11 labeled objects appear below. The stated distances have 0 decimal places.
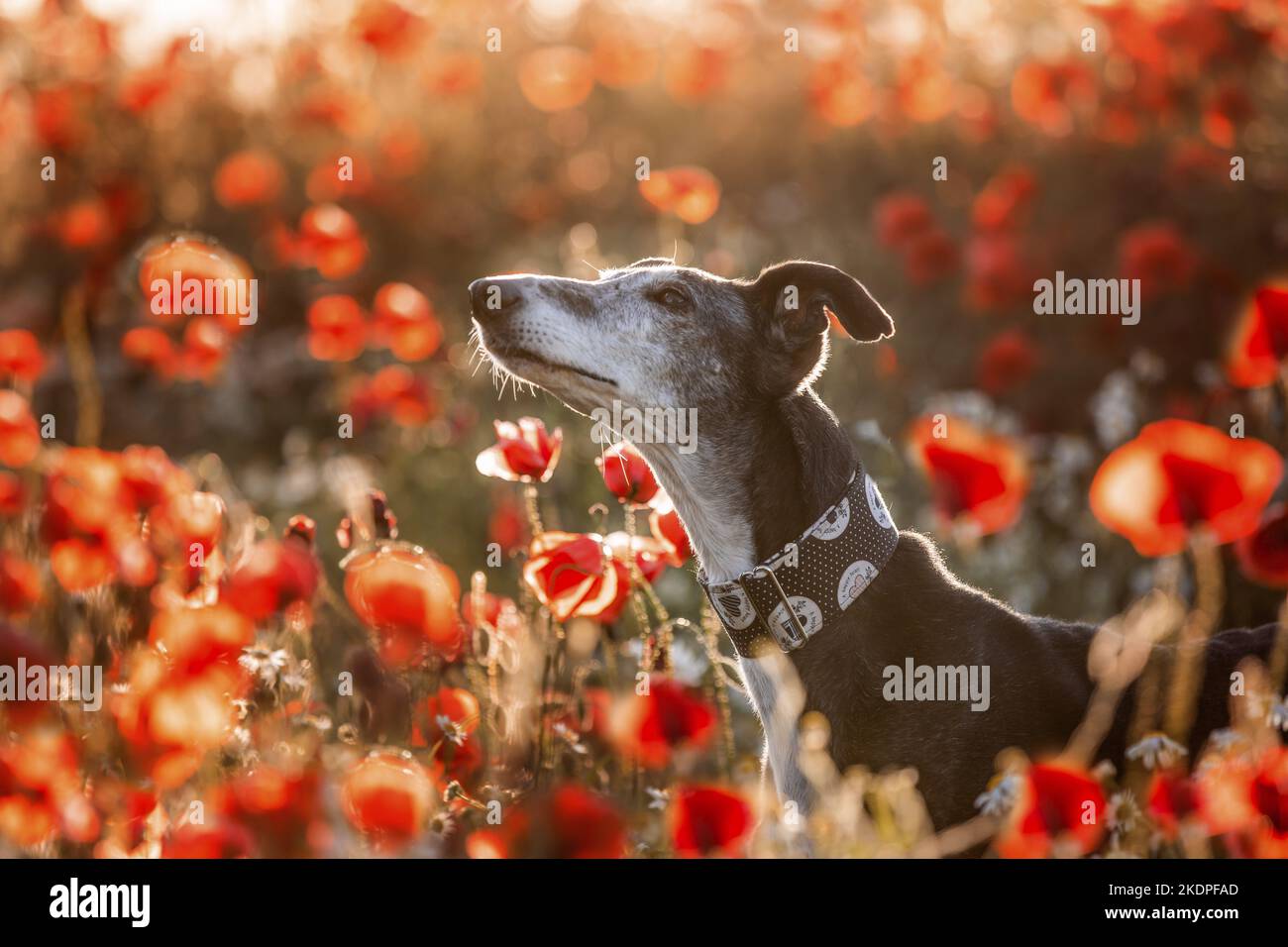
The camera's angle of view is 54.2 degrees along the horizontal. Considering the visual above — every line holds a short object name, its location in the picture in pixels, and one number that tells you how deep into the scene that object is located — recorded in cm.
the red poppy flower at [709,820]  264
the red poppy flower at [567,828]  231
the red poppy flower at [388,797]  255
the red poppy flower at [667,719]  326
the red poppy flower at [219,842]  244
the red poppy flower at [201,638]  307
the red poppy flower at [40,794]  303
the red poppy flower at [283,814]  242
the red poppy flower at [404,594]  312
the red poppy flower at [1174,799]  285
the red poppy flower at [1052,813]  247
